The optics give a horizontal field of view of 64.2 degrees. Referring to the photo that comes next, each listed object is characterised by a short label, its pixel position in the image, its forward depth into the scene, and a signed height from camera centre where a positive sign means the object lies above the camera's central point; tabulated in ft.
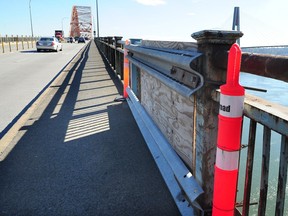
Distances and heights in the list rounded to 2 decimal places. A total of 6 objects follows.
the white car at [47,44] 74.49 +4.71
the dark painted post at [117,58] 24.67 +0.07
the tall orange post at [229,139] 4.05 -1.51
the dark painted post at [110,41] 32.74 +2.50
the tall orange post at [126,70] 16.43 -0.85
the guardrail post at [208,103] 5.00 -1.06
